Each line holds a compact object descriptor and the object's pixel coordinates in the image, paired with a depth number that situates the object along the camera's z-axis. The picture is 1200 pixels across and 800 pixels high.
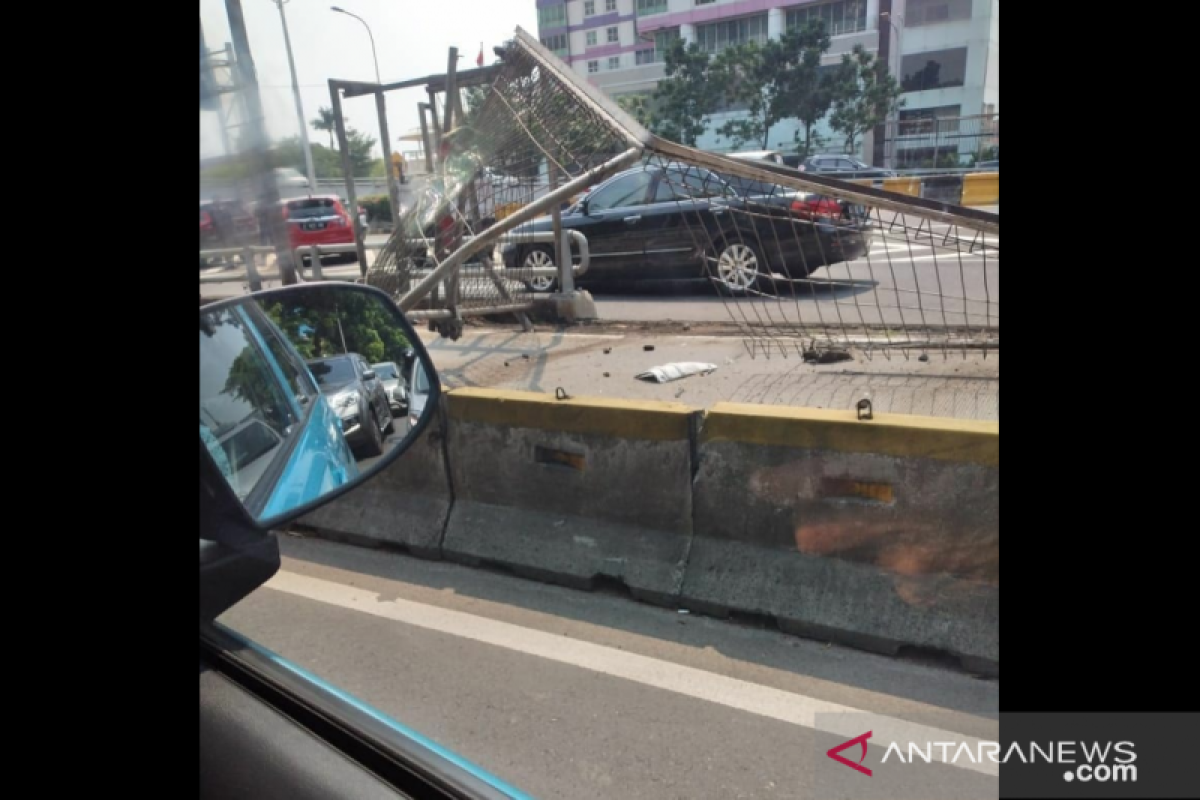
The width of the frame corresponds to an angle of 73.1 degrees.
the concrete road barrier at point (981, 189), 20.06
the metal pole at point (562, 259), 8.23
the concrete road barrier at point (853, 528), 3.11
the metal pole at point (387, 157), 6.65
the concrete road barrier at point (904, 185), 19.25
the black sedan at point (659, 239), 8.95
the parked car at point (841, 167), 21.17
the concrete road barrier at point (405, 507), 4.29
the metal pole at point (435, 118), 7.10
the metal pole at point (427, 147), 7.24
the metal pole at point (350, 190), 4.82
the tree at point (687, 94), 26.44
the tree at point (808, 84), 28.28
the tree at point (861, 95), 27.59
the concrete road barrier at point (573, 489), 3.68
